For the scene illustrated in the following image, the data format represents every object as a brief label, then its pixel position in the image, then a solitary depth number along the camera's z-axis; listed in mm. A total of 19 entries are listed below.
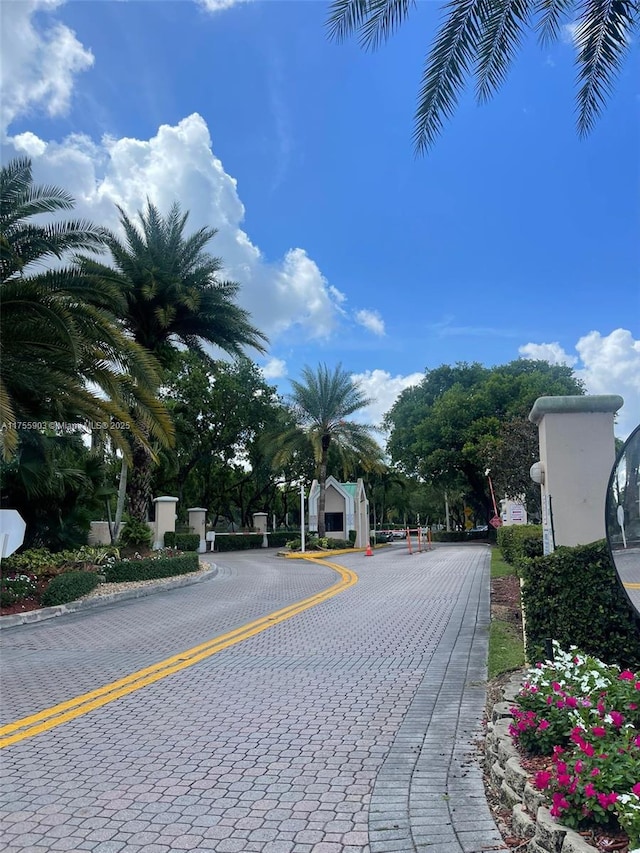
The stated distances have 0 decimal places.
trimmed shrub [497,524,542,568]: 9266
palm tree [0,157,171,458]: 11867
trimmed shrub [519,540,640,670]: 5562
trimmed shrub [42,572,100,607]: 11883
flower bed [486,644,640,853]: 2934
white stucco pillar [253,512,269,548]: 44709
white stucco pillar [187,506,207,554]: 35812
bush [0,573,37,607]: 11289
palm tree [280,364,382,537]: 37406
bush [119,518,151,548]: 18672
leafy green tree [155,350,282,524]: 38250
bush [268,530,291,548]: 44375
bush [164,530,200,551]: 29984
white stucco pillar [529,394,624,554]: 8406
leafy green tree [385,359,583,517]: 43312
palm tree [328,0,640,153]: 6816
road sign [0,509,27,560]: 9172
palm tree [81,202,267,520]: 19312
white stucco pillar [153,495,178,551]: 24750
